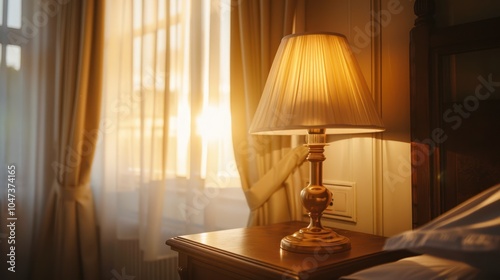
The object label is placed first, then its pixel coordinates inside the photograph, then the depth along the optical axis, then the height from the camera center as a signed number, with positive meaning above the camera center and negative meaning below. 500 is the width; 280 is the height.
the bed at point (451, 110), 1.20 +0.10
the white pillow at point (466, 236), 0.67 -0.15
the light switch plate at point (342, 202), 1.60 -0.21
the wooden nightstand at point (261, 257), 1.09 -0.30
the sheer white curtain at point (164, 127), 1.89 +0.08
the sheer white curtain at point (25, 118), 1.91 +0.12
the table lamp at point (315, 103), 1.14 +0.11
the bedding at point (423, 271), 0.70 -0.21
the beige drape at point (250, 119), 1.72 +0.08
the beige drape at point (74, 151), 1.95 -0.03
